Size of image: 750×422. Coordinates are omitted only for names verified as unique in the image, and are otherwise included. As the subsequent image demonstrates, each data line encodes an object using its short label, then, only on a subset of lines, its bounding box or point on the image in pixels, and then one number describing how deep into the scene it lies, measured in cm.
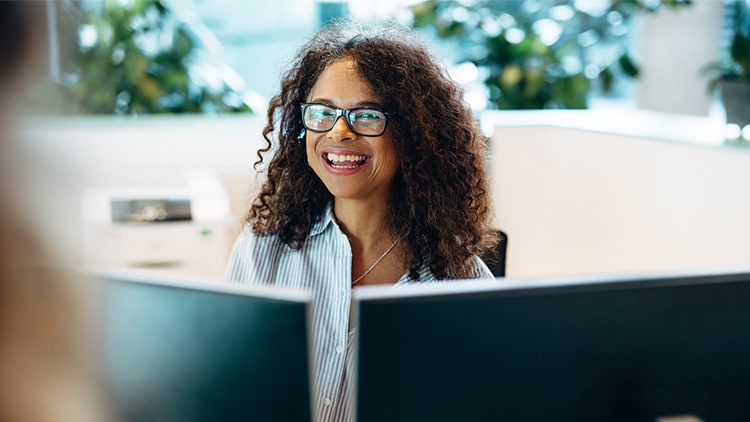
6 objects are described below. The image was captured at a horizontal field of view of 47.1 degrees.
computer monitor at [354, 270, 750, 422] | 77
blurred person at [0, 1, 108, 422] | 48
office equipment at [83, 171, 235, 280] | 306
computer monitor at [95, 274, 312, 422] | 74
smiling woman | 154
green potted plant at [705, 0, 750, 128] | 225
